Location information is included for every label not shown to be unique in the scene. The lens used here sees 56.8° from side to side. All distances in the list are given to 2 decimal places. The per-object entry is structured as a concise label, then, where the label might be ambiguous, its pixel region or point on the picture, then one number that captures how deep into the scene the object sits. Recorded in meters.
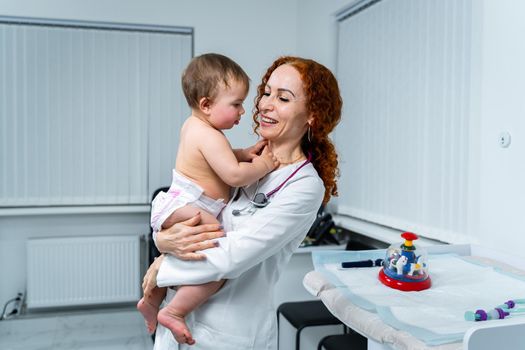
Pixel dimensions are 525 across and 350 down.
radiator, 3.76
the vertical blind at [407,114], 2.33
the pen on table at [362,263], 1.55
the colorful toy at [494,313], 1.12
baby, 1.29
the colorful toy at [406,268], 1.41
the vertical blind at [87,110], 3.73
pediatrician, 1.14
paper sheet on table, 1.12
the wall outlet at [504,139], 1.92
